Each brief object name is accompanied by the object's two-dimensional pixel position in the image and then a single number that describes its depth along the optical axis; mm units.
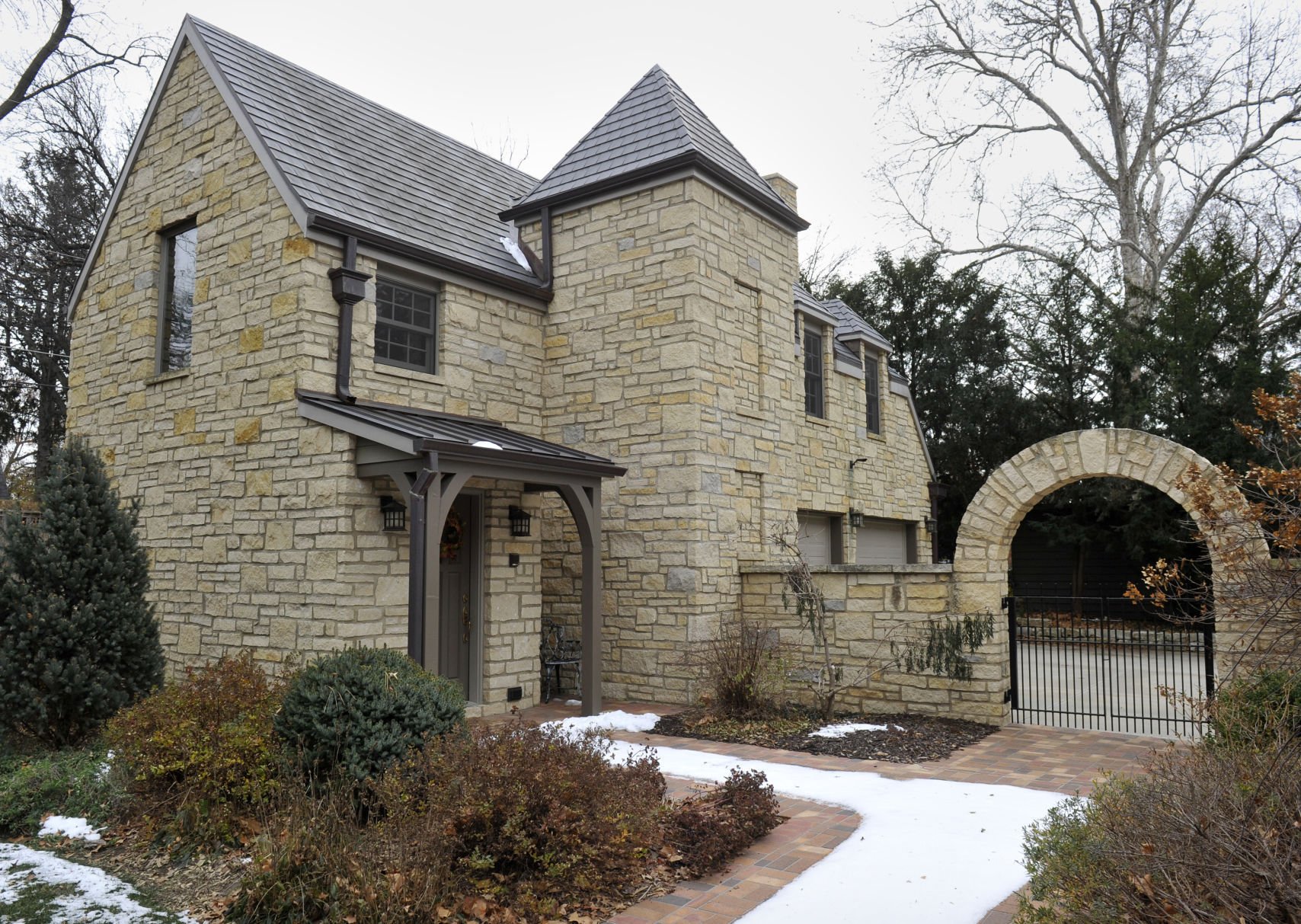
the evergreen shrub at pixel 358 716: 5477
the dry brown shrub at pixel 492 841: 4207
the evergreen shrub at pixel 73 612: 6816
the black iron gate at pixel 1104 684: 9188
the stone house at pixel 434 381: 8812
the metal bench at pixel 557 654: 10695
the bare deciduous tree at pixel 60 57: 17266
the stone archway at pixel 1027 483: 8305
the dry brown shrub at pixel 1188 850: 2920
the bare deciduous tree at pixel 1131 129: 20250
